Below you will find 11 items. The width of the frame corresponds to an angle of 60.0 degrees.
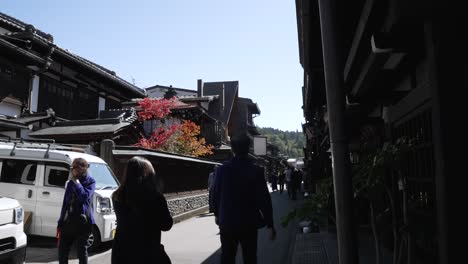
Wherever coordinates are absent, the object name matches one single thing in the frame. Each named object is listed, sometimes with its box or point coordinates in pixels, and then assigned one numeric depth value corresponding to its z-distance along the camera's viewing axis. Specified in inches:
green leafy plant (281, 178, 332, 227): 141.6
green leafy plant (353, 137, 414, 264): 128.1
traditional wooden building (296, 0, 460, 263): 101.1
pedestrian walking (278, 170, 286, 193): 1225.9
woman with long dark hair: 134.3
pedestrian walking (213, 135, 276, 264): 173.3
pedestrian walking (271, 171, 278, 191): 1441.3
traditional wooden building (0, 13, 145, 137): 589.3
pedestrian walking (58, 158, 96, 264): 220.2
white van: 360.8
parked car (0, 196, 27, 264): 212.4
